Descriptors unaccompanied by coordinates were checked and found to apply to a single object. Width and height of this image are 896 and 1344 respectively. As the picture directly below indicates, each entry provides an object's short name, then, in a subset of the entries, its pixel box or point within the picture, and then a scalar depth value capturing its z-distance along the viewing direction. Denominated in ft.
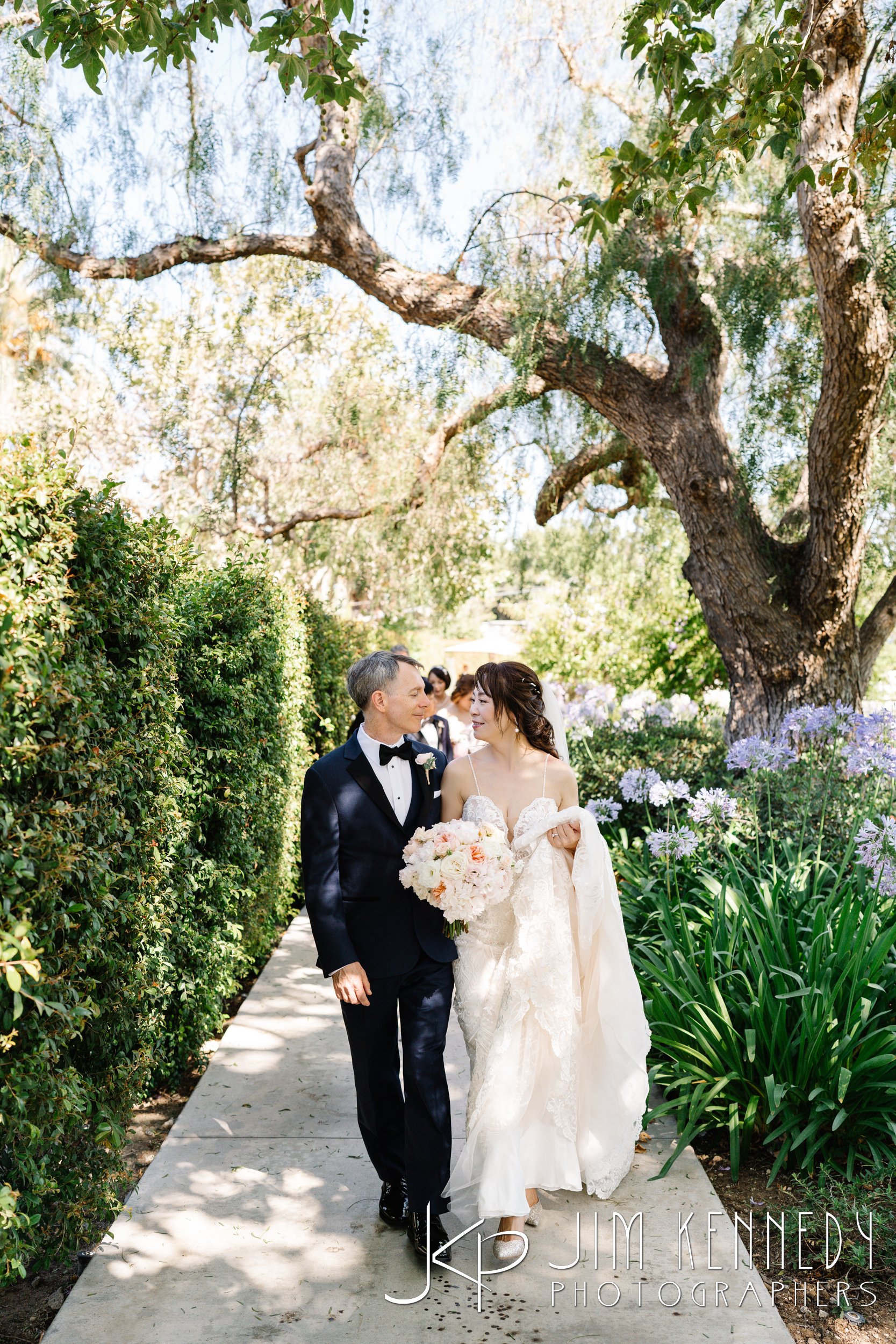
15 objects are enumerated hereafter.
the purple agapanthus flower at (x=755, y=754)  19.13
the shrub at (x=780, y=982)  12.82
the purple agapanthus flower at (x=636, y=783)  19.36
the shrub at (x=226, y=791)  15.76
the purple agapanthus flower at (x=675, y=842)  16.02
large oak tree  22.98
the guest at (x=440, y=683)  30.53
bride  11.77
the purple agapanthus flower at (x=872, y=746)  17.51
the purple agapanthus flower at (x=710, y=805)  16.71
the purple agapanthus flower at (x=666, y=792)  17.34
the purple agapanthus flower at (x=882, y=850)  13.94
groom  11.16
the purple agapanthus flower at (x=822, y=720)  19.89
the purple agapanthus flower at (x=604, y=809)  20.51
